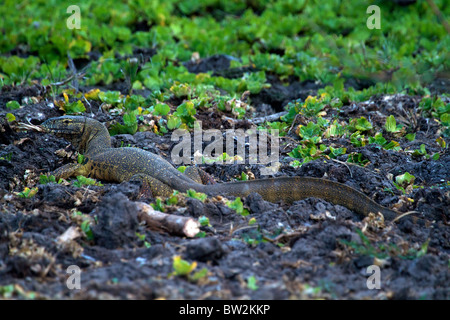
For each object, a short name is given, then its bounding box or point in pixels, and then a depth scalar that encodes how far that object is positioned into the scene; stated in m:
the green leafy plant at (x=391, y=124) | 7.09
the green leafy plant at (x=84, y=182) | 5.49
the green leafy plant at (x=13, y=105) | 7.54
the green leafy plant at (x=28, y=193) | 5.02
